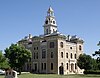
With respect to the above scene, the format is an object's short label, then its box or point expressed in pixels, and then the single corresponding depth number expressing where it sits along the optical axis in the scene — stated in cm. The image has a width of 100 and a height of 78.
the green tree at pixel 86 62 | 3500
